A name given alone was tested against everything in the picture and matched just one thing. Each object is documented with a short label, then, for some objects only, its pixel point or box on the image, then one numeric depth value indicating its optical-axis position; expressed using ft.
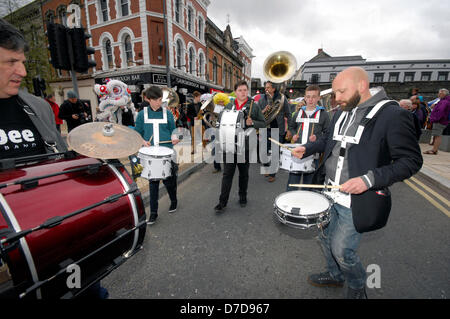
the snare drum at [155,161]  9.73
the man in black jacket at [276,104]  18.40
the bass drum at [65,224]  3.54
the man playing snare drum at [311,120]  11.57
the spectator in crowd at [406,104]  19.68
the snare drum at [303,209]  5.61
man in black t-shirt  4.72
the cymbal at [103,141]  5.08
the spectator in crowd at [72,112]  20.88
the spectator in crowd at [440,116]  25.14
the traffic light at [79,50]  13.76
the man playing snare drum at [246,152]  11.90
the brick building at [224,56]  77.05
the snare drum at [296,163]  10.28
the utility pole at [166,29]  48.00
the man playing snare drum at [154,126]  11.11
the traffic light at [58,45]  13.29
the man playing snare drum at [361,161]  4.60
